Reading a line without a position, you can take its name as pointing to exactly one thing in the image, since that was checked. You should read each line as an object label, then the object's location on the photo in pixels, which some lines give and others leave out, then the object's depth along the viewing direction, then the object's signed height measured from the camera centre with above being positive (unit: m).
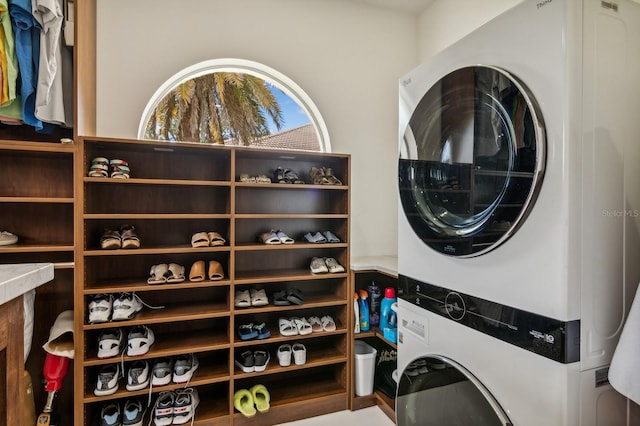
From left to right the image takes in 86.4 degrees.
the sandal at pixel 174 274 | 1.82 -0.34
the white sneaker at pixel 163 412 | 1.76 -1.04
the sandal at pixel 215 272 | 1.90 -0.34
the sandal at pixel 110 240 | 1.72 -0.15
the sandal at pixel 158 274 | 1.78 -0.34
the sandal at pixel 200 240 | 1.87 -0.16
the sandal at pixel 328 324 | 2.11 -0.70
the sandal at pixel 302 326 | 2.02 -0.69
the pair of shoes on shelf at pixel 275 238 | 2.02 -0.16
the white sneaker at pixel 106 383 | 1.68 -0.86
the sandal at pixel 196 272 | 1.86 -0.34
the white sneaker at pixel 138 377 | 1.72 -0.85
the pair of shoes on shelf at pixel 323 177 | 2.13 +0.22
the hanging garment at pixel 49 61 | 1.55 +0.70
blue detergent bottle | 2.07 -0.64
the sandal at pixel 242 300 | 1.92 -0.51
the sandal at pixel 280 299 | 2.00 -0.52
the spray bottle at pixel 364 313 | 2.18 -0.65
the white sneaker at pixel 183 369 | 1.80 -0.85
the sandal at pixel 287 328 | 2.00 -0.69
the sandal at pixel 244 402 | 1.86 -1.08
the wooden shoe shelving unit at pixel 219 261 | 1.75 -0.32
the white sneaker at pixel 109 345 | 1.69 -0.67
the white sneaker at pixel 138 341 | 1.72 -0.67
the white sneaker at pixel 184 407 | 1.78 -1.04
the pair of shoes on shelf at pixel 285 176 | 2.08 +0.22
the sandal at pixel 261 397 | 1.91 -1.07
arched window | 2.30 +0.71
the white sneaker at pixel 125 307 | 1.72 -0.50
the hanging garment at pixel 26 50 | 1.51 +0.73
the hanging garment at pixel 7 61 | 1.51 +0.66
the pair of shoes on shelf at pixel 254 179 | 1.99 +0.19
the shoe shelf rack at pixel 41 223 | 1.82 -0.07
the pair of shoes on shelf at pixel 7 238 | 1.68 -0.14
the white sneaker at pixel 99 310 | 1.67 -0.49
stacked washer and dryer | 0.86 +0.00
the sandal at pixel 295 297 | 2.01 -0.51
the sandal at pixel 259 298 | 1.96 -0.51
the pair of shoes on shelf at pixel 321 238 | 2.12 -0.17
